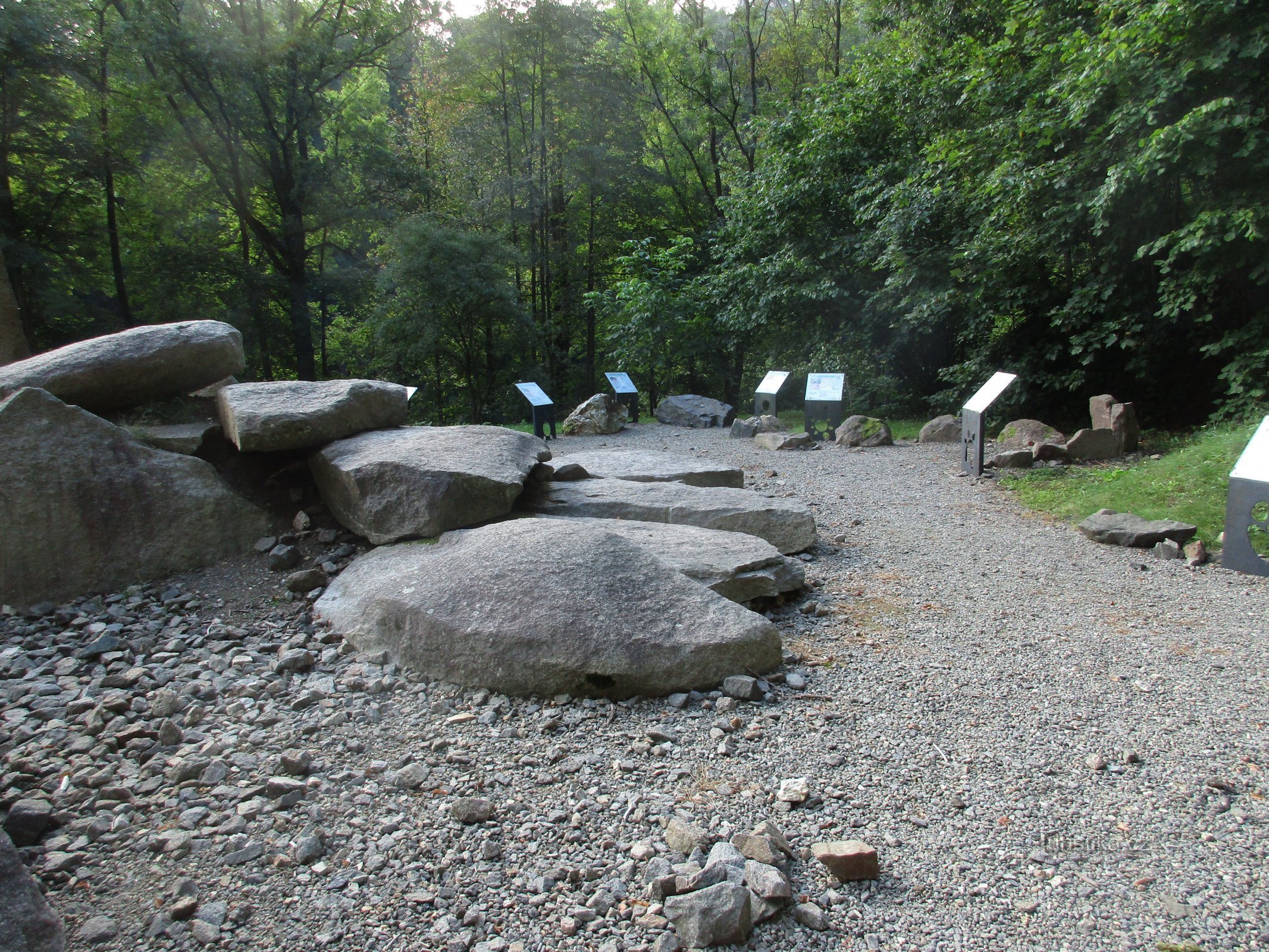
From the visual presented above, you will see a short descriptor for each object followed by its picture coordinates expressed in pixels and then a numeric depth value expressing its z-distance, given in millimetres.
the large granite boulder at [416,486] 4145
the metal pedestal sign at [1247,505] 3959
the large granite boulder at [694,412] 12469
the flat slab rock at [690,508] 4859
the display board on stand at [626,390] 12789
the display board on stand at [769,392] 11773
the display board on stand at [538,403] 10375
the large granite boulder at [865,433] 9758
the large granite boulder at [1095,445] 7508
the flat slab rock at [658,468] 5824
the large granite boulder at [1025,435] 8281
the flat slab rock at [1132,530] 4930
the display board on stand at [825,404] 10336
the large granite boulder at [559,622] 2990
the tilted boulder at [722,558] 3857
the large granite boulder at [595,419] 11570
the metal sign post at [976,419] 7121
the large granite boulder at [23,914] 1687
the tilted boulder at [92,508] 3871
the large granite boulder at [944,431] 9906
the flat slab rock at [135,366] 4520
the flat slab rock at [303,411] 4484
